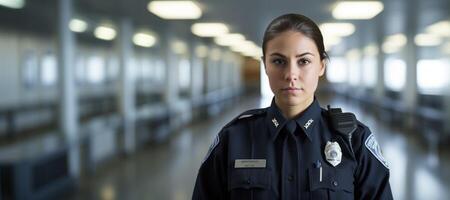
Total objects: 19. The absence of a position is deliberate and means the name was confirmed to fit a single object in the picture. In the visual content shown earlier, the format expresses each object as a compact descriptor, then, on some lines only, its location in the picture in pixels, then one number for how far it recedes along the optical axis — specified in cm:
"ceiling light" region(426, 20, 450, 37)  1155
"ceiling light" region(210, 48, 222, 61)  2449
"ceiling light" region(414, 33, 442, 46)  1454
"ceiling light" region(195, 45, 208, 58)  2158
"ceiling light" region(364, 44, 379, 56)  2034
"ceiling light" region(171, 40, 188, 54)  1755
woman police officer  150
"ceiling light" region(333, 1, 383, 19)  786
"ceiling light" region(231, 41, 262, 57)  1897
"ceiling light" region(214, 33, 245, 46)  1543
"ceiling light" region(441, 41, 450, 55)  1137
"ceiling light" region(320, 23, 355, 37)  1092
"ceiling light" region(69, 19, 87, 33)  1052
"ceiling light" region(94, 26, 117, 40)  1177
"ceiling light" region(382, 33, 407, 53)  1616
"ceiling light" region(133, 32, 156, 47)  1451
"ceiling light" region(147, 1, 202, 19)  809
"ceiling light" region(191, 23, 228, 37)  1185
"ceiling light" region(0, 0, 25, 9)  787
